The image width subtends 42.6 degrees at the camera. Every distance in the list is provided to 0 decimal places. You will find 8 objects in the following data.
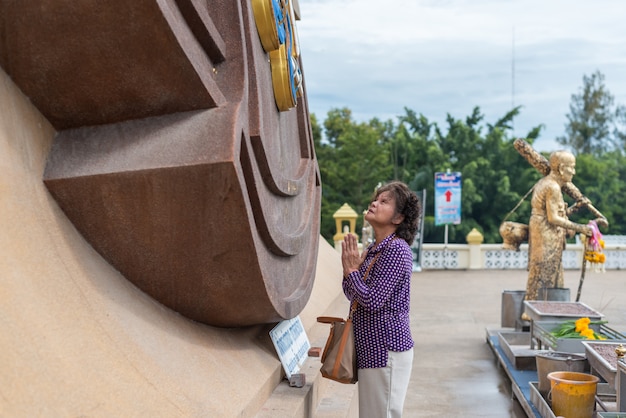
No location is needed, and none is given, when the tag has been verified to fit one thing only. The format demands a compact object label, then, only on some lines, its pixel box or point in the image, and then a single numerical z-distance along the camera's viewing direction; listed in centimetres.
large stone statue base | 227
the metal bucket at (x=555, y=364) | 492
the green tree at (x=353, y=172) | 2438
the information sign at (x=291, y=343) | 399
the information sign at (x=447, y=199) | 1686
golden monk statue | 766
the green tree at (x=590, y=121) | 3666
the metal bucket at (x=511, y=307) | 795
